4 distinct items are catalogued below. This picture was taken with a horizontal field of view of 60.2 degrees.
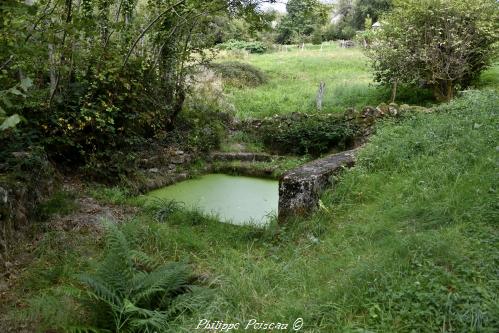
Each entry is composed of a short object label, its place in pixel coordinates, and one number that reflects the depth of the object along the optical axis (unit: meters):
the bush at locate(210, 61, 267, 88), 15.49
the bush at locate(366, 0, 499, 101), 10.25
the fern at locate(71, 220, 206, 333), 2.93
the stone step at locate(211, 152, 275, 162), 9.16
